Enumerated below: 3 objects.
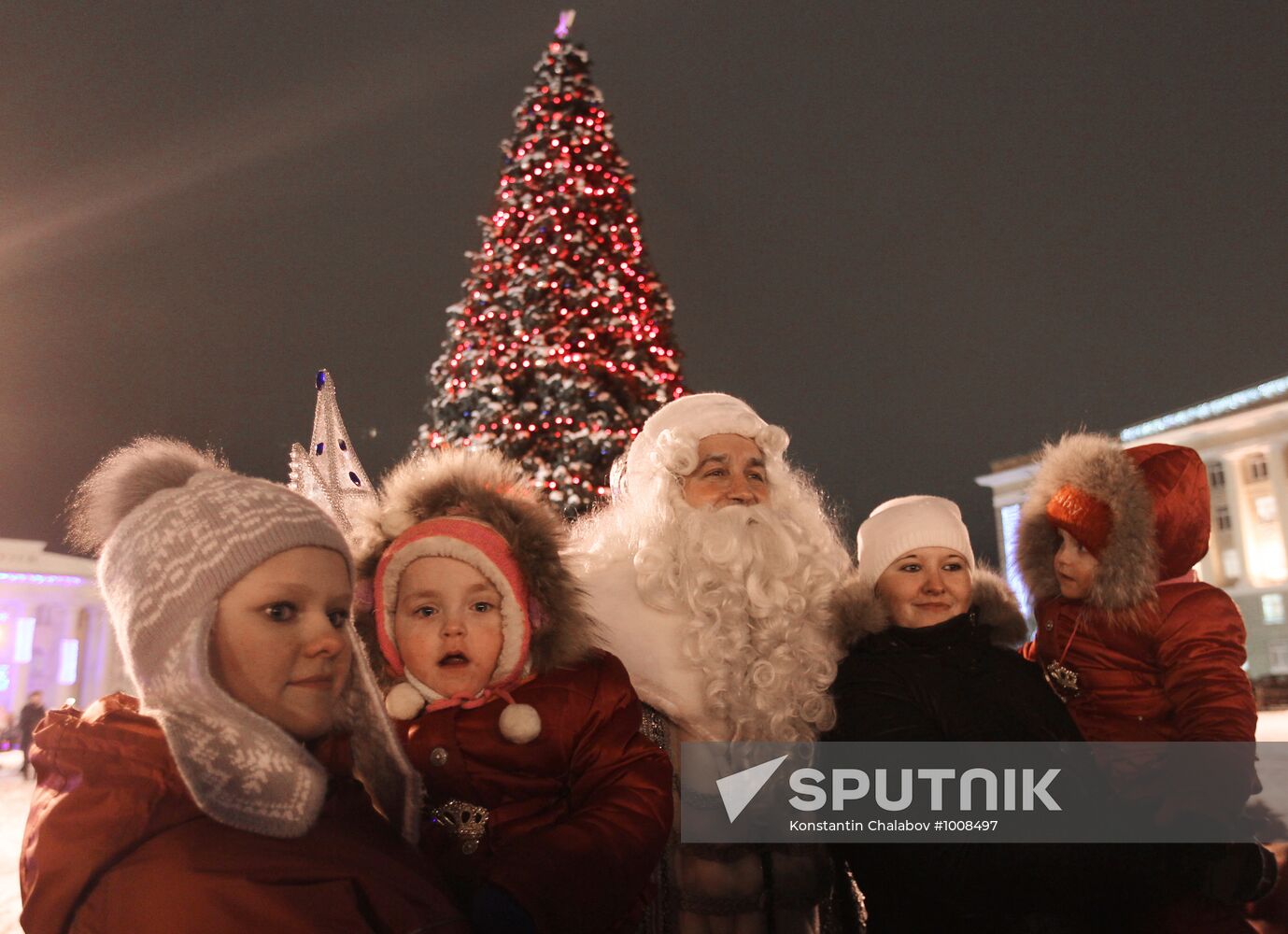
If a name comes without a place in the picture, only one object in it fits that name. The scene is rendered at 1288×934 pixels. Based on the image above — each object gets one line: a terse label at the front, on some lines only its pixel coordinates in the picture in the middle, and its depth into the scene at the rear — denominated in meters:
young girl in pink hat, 2.14
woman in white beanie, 2.35
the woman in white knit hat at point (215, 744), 1.37
